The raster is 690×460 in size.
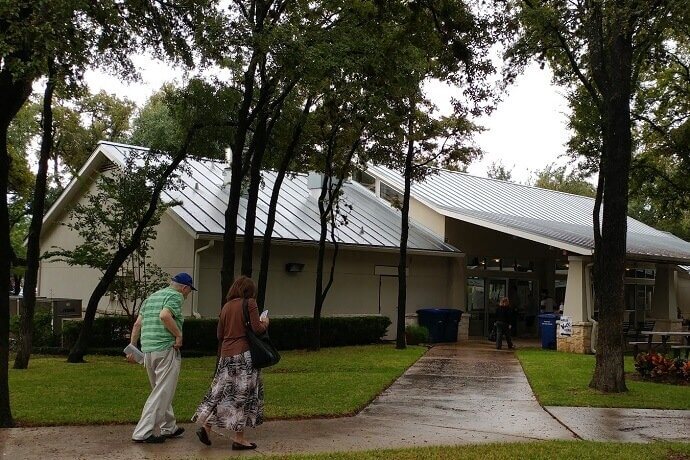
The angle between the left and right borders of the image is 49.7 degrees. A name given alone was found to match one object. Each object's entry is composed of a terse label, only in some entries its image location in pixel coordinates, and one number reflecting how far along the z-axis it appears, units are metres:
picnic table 17.46
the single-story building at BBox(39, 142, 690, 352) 20.62
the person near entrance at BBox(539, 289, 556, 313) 25.52
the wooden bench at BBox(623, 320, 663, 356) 21.68
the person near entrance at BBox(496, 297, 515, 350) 22.03
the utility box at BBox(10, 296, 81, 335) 20.59
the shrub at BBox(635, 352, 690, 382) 14.20
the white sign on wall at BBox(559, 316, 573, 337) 20.58
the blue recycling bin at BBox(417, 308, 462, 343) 24.12
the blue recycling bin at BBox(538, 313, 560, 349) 22.06
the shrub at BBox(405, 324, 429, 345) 23.25
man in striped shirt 7.65
